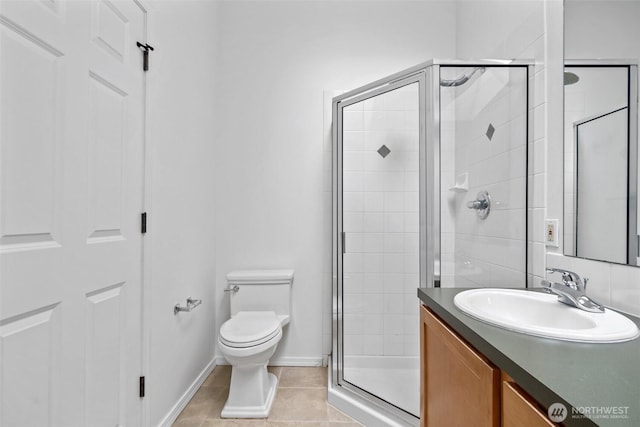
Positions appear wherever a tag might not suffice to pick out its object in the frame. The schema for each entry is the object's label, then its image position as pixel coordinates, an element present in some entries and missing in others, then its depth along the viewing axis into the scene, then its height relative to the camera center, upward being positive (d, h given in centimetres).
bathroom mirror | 88 +30
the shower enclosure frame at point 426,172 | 148 +22
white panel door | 79 +0
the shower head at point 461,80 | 151 +71
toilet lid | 160 -69
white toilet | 161 -69
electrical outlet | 121 -7
